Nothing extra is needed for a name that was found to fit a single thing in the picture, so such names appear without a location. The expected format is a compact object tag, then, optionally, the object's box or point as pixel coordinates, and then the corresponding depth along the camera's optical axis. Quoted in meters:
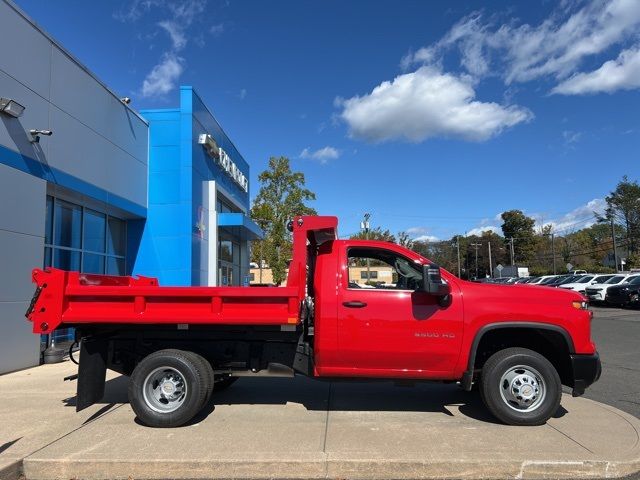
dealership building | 9.65
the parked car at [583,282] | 30.16
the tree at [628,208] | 77.31
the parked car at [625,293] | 25.61
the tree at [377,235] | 65.04
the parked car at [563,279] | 33.35
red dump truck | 5.79
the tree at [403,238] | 74.48
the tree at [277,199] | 41.38
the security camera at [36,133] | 10.21
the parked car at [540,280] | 37.72
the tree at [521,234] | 102.50
